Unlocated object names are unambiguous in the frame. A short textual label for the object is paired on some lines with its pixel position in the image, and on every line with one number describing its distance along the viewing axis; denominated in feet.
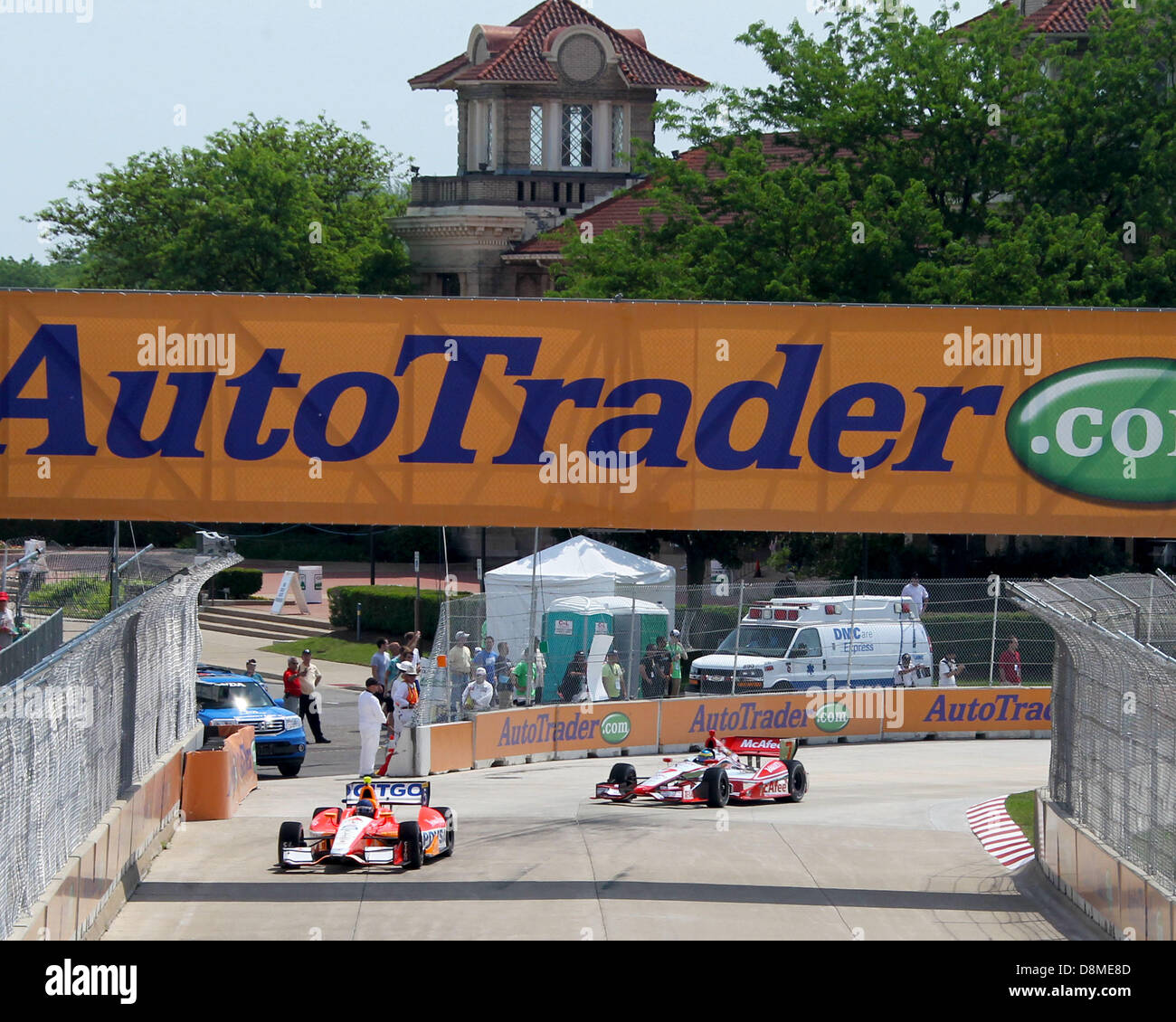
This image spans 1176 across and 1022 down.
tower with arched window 196.13
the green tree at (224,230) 207.41
